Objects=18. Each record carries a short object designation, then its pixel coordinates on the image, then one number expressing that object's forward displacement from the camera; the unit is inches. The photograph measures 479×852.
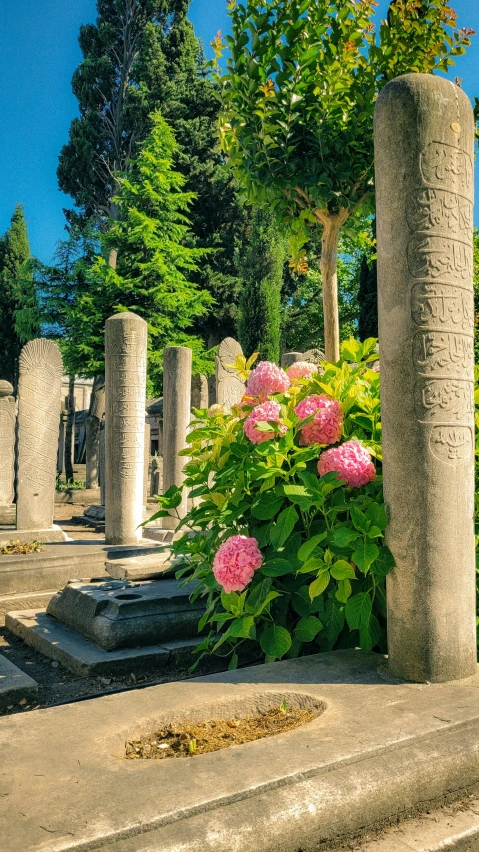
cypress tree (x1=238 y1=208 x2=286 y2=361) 839.7
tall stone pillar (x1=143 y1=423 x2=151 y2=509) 530.3
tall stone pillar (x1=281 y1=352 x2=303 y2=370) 380.2
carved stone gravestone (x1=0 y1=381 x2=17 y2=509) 436.5
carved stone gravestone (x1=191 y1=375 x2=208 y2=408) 701.3
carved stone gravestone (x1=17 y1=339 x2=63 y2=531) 301.1
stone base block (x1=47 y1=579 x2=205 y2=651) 172.2
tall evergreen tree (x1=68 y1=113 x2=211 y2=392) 754.2
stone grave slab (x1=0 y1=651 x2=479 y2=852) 63.1
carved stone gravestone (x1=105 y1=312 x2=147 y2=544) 286.0
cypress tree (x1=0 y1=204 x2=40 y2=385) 836.0
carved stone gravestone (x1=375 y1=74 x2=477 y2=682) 100.9
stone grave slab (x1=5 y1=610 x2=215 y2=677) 163.3
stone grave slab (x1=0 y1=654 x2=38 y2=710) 142.6
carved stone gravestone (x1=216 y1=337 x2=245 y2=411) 375.6
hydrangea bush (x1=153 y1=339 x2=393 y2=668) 112.0
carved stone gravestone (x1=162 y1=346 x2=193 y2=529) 361.7
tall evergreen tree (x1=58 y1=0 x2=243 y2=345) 995.3
